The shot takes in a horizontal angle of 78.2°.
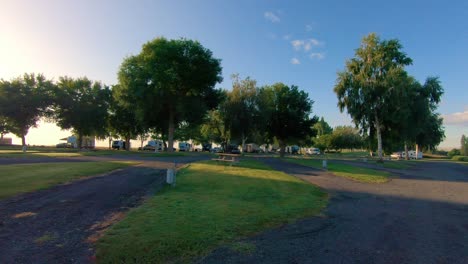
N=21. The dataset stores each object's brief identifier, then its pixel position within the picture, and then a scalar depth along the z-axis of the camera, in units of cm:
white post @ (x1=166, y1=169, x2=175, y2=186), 1181
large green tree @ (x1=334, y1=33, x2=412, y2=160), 3503
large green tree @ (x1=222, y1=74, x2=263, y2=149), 4291
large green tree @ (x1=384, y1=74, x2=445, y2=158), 3366
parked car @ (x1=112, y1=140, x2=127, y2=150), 7161
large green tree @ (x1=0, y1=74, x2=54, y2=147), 4572
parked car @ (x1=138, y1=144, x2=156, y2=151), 7414
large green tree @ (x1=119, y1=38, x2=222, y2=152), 3678
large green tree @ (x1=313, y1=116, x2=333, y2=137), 12020
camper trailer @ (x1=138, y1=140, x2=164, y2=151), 7464
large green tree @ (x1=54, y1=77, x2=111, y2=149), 4956
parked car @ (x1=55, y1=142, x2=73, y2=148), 7844
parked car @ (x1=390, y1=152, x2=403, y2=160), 6352
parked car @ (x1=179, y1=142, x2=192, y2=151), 7536
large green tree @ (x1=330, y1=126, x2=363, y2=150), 10206
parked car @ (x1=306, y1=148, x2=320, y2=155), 8406
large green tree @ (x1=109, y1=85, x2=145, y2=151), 5638
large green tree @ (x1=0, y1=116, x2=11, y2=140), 6407
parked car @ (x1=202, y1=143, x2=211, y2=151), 8192
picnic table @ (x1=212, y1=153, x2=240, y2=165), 2297
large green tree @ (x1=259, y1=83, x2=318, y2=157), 4584
